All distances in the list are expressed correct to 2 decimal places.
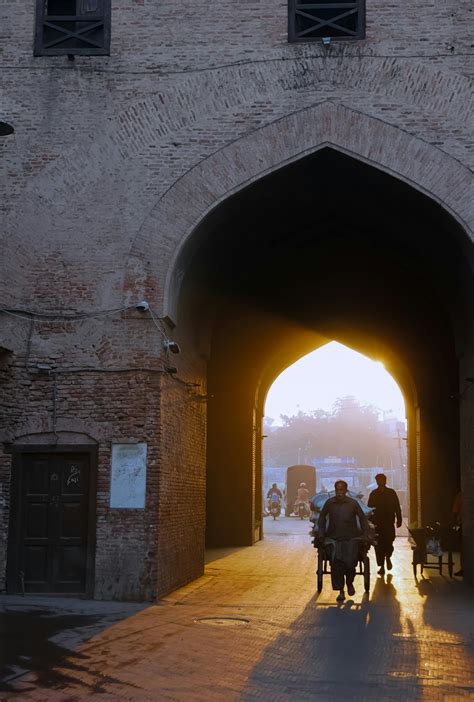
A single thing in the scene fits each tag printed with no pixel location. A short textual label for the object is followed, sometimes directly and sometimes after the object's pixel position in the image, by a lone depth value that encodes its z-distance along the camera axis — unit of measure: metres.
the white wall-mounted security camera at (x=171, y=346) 12.65
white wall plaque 12.30
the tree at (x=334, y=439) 101.81
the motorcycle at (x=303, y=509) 41.60
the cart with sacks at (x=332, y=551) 12.24
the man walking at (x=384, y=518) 15.80
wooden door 12.36
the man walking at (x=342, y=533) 12.08
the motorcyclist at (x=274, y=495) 41.59
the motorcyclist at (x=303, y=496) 42.29
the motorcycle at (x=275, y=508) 41.02
